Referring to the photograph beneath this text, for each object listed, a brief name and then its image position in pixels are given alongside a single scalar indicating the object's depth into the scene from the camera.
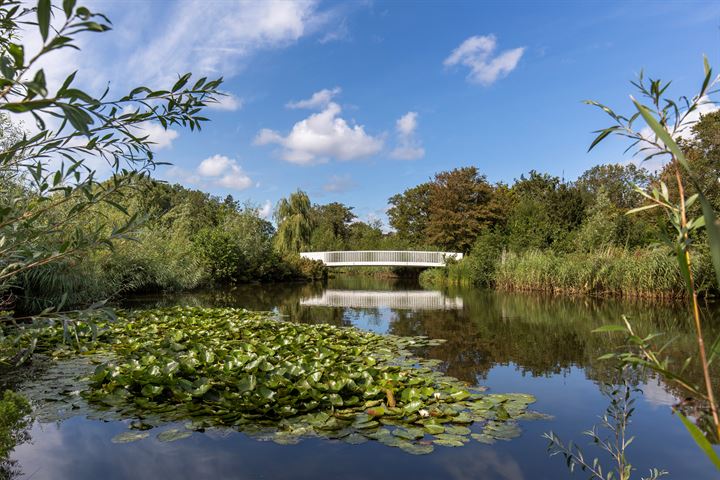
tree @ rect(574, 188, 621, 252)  18.11
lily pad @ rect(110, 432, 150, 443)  3.38
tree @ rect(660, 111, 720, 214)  18.52
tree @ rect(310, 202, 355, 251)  33.53
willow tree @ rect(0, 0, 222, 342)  1.85
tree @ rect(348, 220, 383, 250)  33.63
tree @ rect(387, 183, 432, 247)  34.09
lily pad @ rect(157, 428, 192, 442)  3.35
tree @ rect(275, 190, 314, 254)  29.41
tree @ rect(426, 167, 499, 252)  27.48
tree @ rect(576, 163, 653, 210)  31.62
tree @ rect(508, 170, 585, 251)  20.31
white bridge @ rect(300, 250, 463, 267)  26.92
